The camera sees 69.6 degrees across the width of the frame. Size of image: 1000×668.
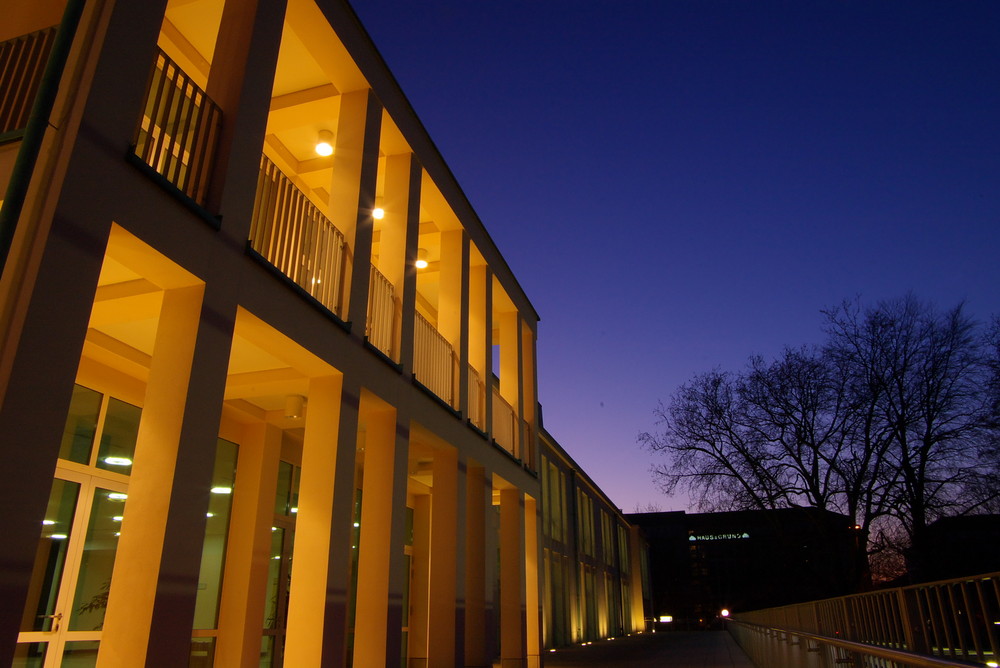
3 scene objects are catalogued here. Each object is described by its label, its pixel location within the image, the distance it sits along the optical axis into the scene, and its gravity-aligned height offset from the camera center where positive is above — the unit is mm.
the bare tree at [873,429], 21266 +5490
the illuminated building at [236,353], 4590 +2438
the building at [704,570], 58812 +3433
